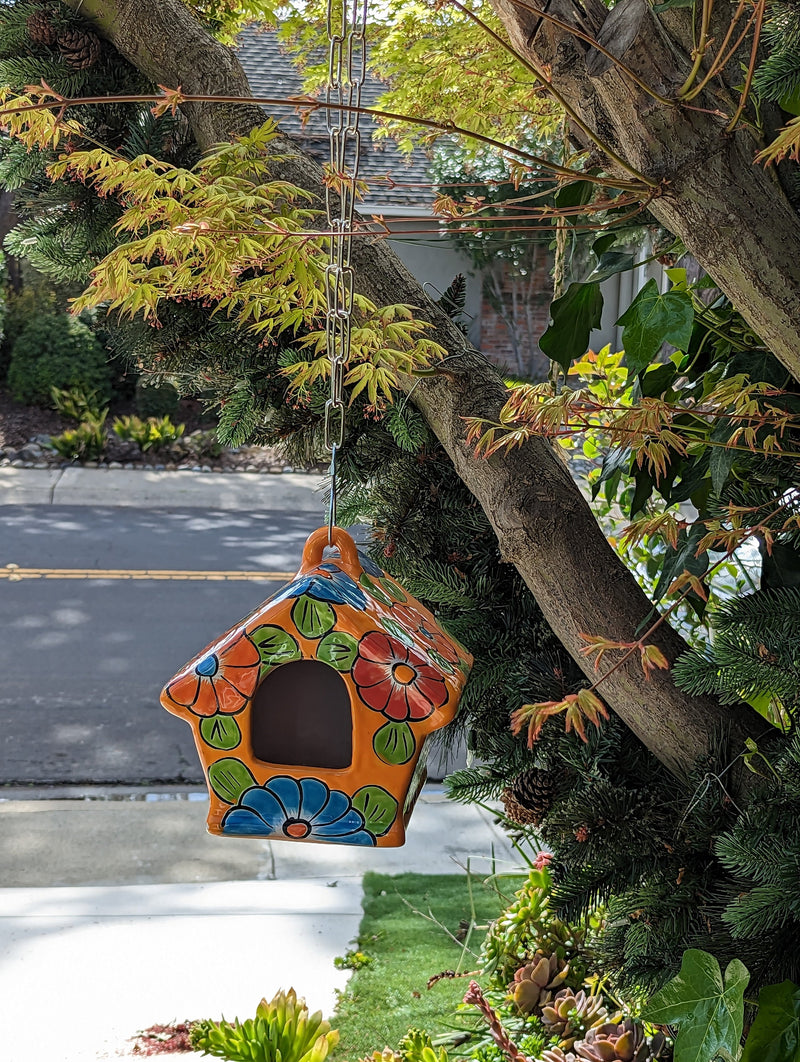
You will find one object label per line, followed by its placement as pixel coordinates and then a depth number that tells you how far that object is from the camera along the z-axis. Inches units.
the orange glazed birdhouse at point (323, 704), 50.4
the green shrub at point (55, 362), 489.7
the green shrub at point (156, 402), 480.7
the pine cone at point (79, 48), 71.4
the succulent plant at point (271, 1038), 87.2
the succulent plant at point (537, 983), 105.0
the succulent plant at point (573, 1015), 96.5
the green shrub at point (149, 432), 450.3
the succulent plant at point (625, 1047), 84.7
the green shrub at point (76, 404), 469.4
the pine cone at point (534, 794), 71.0
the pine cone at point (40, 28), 70.8
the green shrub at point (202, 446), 460.1
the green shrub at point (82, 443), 441.7
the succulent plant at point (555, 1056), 85.4
